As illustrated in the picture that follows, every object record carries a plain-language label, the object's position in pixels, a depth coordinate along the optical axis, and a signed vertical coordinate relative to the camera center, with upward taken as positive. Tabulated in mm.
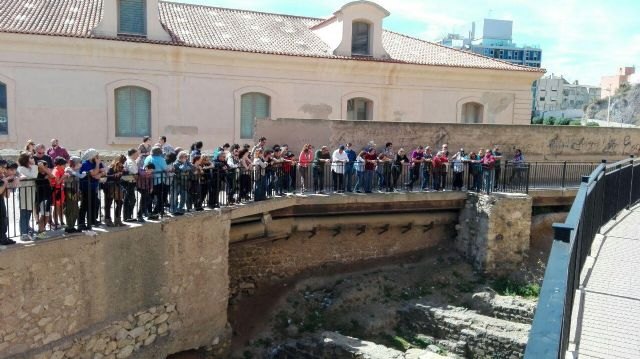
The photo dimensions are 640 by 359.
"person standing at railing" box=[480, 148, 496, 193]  15914 -944
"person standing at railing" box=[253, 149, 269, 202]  12719 -1078
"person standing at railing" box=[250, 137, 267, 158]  13446 -359
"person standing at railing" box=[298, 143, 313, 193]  14289 -762
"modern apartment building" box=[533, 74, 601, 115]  91188 +8375
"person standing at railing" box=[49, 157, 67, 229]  8672 -997
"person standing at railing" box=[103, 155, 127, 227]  9289 -1206
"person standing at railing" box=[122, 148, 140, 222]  9734 -1014
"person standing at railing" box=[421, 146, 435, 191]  15852 -972
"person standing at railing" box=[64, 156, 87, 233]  8672 -1143
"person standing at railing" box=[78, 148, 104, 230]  8922 -1063
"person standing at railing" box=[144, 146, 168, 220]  10195 -975
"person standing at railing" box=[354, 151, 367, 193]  14806 -994
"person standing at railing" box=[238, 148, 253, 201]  12438 -1029
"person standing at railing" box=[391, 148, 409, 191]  15430 -827
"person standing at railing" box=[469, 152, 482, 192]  16188 -1000
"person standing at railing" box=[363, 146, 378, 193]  14920 -908
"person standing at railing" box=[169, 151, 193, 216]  10555 -1125
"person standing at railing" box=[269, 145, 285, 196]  13523 -1080
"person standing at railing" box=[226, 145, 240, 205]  11984 -1035
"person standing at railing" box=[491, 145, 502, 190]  16094 -944
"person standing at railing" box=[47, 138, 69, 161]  11523 -585
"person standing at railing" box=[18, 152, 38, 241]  8203 -1161
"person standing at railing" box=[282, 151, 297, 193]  13984 -1035
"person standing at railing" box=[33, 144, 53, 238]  8422 -1207
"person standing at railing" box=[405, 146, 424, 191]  15689 -802
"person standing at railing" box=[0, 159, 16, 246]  7742 -1332
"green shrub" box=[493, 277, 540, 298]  14945 -4117
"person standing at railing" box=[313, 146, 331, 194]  14508 -928
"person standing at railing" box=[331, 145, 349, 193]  14555 -887
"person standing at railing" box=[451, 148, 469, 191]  16172 -925
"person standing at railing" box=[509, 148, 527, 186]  16656 -963
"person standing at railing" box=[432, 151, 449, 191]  15828 -990
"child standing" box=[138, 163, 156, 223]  9914 -1120
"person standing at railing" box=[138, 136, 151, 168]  10770 -515
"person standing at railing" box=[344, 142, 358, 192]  14680 -909
